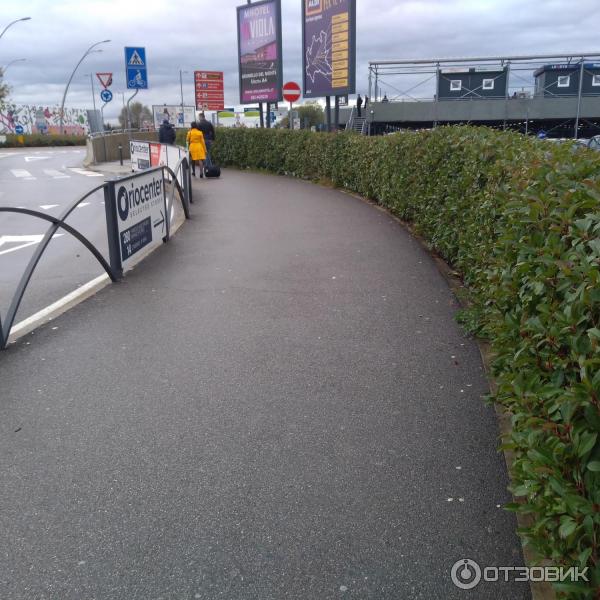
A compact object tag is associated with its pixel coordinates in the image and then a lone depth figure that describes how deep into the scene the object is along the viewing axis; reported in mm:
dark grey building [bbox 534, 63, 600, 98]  29047
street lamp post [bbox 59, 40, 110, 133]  61481
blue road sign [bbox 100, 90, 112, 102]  29202
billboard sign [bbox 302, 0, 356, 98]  20844
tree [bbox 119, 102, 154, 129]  97950
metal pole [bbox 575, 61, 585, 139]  25708
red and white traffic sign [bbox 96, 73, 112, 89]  27250
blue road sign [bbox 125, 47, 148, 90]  21609
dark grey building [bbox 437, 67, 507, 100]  29422
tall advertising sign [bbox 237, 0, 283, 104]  25828
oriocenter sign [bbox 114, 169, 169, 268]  8102
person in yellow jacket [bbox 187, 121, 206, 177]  20797
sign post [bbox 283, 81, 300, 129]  23969
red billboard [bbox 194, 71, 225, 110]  35688
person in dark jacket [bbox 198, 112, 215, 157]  23266
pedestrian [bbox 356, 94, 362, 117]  29200
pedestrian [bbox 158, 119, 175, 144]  24500
